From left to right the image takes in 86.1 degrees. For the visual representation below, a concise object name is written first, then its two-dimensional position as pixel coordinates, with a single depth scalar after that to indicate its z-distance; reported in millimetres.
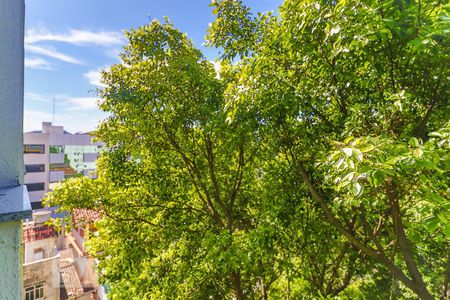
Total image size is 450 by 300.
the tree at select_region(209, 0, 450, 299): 1950
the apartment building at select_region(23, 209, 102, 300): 12445
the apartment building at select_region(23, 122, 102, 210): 29141
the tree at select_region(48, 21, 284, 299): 5250
